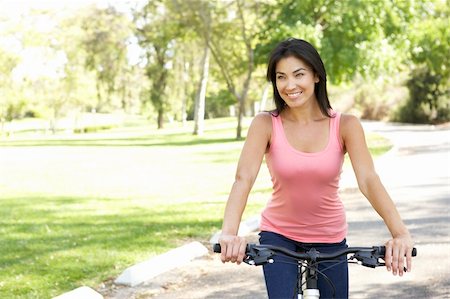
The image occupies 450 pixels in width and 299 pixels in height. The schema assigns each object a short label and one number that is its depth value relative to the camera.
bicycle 2.76
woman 3.18
